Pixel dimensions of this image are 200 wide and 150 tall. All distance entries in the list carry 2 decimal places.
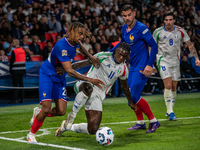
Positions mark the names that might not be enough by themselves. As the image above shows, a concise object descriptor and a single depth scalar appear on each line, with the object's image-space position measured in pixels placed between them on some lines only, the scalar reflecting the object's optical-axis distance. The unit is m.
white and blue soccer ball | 10.59
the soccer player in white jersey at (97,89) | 11.92
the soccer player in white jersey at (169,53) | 16.77
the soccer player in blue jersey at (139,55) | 13.25
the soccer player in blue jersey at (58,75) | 11.16
